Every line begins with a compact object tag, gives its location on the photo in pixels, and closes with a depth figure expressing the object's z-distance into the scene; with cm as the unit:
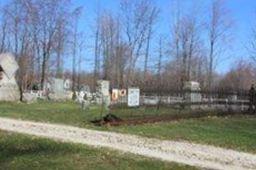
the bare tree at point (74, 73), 7314
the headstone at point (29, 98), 4310
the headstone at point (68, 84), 7260
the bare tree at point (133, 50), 6556
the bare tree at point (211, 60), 5944
